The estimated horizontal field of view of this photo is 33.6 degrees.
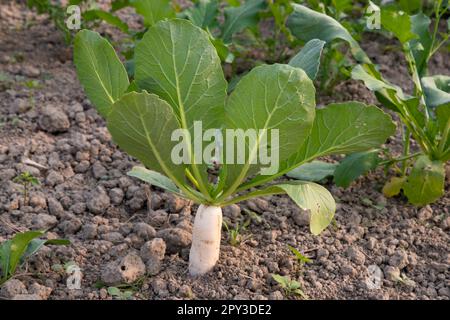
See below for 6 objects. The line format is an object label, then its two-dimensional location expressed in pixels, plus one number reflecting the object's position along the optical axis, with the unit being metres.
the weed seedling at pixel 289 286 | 2.20
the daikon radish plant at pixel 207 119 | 1.93
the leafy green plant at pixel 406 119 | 2.61
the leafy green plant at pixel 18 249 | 2.11
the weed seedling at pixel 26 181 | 2.55
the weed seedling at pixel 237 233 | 2.38
